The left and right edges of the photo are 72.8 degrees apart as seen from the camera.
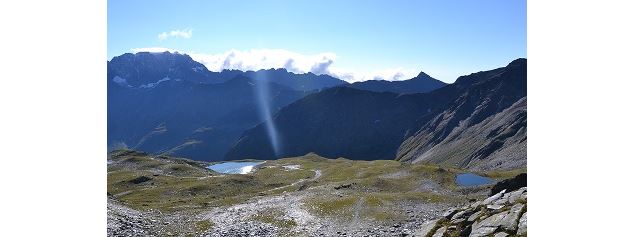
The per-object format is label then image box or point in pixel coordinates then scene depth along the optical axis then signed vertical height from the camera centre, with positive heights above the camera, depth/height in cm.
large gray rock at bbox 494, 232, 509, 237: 2164 -603
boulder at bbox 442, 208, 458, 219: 3100 -716
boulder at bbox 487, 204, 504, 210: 2743 -591
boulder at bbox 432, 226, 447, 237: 2761 -757
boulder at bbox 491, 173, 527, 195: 4745 -782
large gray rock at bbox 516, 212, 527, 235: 2091 -548
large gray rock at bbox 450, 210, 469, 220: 2929 -681
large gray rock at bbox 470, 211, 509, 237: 2360 -621
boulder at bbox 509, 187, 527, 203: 2787 -533
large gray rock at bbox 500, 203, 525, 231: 2236 -555
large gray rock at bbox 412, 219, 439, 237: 3006 -822
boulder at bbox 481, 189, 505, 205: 3056 -599
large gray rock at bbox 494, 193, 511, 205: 2846 -567
